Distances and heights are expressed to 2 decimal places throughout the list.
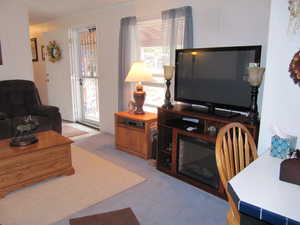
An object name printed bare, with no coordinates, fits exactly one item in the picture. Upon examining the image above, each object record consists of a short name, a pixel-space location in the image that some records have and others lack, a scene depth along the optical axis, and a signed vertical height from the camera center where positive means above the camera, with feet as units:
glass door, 15.25 -0.52
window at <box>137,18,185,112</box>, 10.91 +0.67
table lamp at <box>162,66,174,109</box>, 9.13 -0.38
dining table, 3.06 -1.82
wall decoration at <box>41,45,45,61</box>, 19.57 +1.49
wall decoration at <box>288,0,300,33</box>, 4.82 +1.11
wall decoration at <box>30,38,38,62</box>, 20.68 +1.80
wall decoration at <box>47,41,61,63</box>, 16.91 +1.26
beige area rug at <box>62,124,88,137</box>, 14.53 -3.92
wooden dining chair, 4.32 -1.80
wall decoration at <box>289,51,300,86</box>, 4.99 +0.02
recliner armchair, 11.58 -1.94
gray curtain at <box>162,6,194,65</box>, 9.38 +1.64
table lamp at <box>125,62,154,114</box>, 10.55 -0.21
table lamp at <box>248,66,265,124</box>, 6.67 -0.42
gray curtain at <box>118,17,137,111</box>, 11.89 +0.88
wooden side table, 10.59 -2.91
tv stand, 7.87 -2.79
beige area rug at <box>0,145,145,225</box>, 6.75 -4.10
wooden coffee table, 7.58 -3.13
